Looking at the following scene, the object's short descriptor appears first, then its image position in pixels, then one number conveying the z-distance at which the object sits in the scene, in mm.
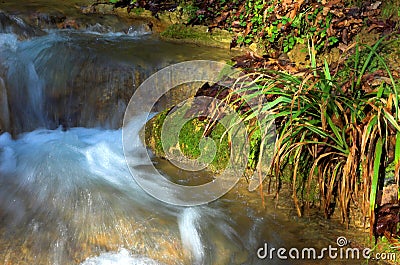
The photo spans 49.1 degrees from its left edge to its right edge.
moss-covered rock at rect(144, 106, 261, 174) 4145
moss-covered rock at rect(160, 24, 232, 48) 6867
